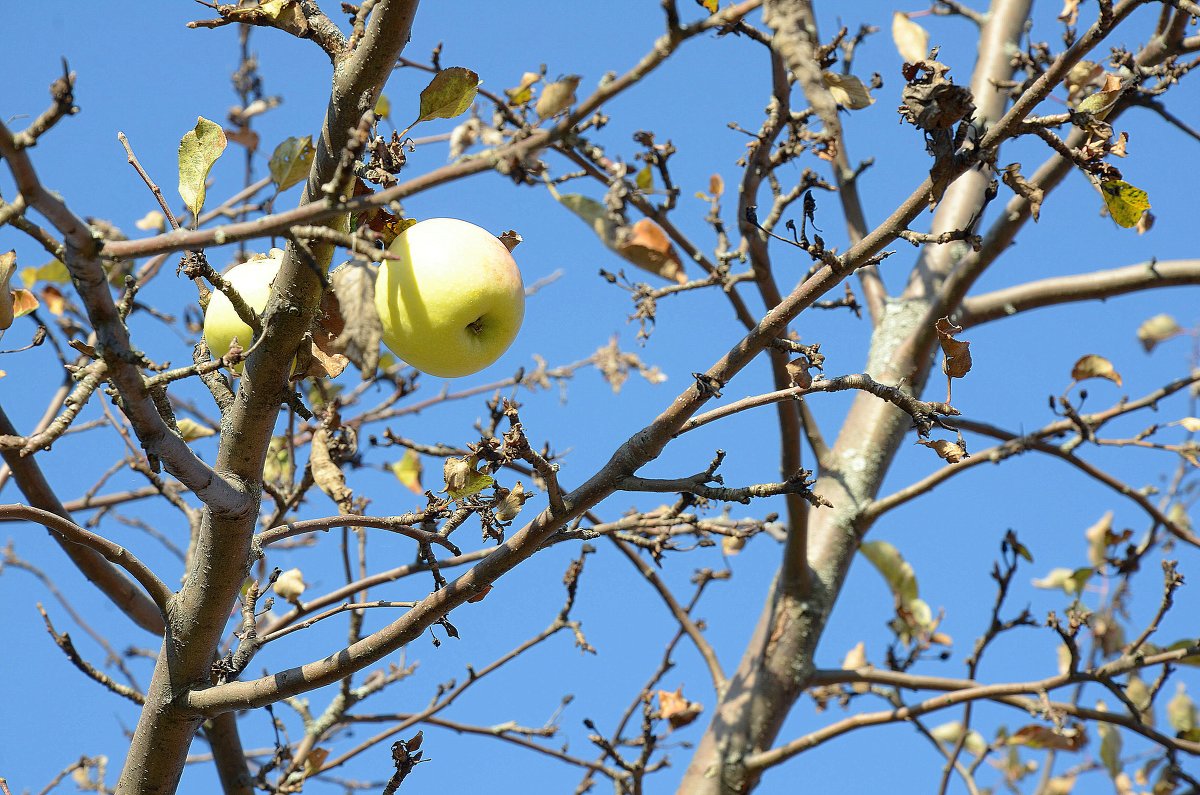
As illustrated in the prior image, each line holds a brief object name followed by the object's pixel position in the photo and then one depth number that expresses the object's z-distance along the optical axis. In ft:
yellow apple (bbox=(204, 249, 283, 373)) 4.49
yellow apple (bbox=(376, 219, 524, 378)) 4.41
